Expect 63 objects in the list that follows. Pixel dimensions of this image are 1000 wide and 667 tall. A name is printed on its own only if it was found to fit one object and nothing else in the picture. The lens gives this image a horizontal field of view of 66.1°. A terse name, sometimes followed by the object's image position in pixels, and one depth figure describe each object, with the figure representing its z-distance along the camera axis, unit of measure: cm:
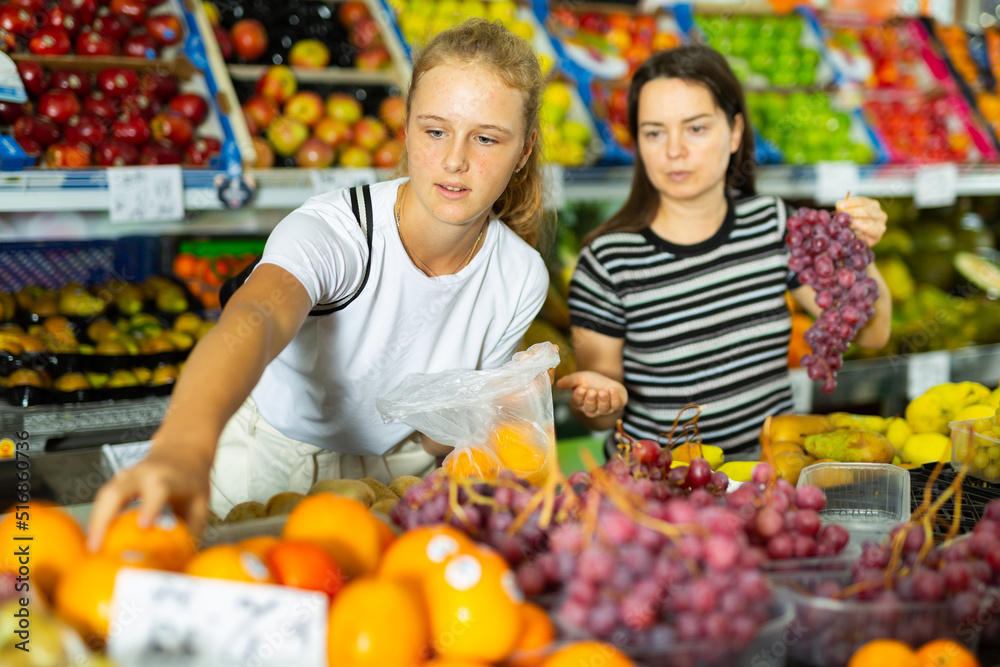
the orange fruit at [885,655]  73
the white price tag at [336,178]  228
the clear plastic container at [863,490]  123
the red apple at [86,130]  218
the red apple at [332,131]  266
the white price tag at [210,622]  62
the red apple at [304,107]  265
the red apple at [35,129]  209
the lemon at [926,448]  158
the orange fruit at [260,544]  73
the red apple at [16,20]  217
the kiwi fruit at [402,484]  121
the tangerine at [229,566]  66
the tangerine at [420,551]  70
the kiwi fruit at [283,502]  102
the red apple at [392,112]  272
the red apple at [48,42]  221
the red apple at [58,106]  218
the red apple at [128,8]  237
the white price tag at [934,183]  315
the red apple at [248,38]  261
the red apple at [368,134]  269
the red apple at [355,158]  262
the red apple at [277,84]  263
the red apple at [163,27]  238
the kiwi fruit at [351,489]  104
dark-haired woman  191
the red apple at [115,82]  231
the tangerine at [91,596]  65
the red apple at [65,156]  211
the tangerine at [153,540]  68
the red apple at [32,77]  220
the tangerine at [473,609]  66
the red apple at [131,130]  223
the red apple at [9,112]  213
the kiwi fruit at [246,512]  106
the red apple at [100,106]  225
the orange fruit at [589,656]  64
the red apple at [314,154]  258
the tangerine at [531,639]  68
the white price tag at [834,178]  288
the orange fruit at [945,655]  75
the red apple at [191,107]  235
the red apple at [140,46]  234
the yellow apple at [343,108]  271
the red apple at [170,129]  228
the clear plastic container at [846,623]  77
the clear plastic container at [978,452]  140
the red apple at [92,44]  227
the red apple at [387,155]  269
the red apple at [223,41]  259
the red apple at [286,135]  258
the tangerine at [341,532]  78
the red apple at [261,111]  261
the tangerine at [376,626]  63
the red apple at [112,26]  232
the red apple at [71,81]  226
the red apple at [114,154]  216
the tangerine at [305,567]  69
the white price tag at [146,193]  195
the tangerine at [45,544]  72
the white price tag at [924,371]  301
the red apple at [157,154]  222
